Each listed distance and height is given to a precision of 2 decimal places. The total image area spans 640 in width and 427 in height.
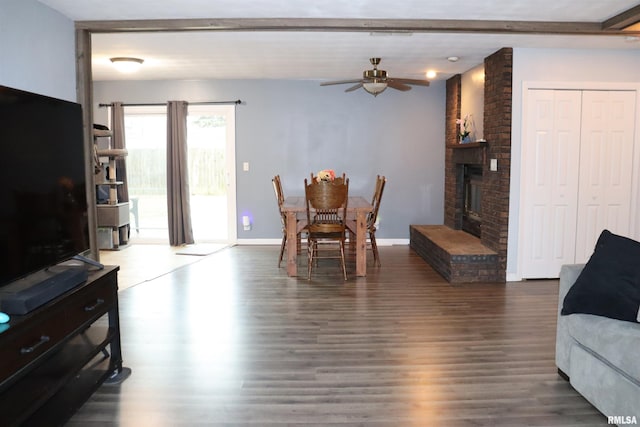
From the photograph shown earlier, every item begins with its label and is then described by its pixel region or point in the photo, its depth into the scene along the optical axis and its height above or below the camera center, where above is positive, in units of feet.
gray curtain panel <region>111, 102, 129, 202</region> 22.54 +1.88
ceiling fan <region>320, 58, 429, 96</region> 15.42 +3.01
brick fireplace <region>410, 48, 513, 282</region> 15.90 -0.95
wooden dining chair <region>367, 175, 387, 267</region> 18.06 -1.66
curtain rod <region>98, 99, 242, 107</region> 22.56 +3.36
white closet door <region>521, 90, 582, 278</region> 15.88 -0.20
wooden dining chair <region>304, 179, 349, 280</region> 15.65 -1.32
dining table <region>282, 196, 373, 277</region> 16.47 -1.98
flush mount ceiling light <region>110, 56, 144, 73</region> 17.48 +4.11
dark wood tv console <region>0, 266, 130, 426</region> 6.09 -2.88
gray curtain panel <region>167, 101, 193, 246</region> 22.31 +0.53
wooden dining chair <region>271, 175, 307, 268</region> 18.11 -1.72
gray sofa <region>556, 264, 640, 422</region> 6.82 -2.85
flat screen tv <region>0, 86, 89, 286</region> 6.84 -0.12
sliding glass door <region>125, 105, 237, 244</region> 22.99 +0.21
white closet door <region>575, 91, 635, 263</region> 16.02 +0.30
